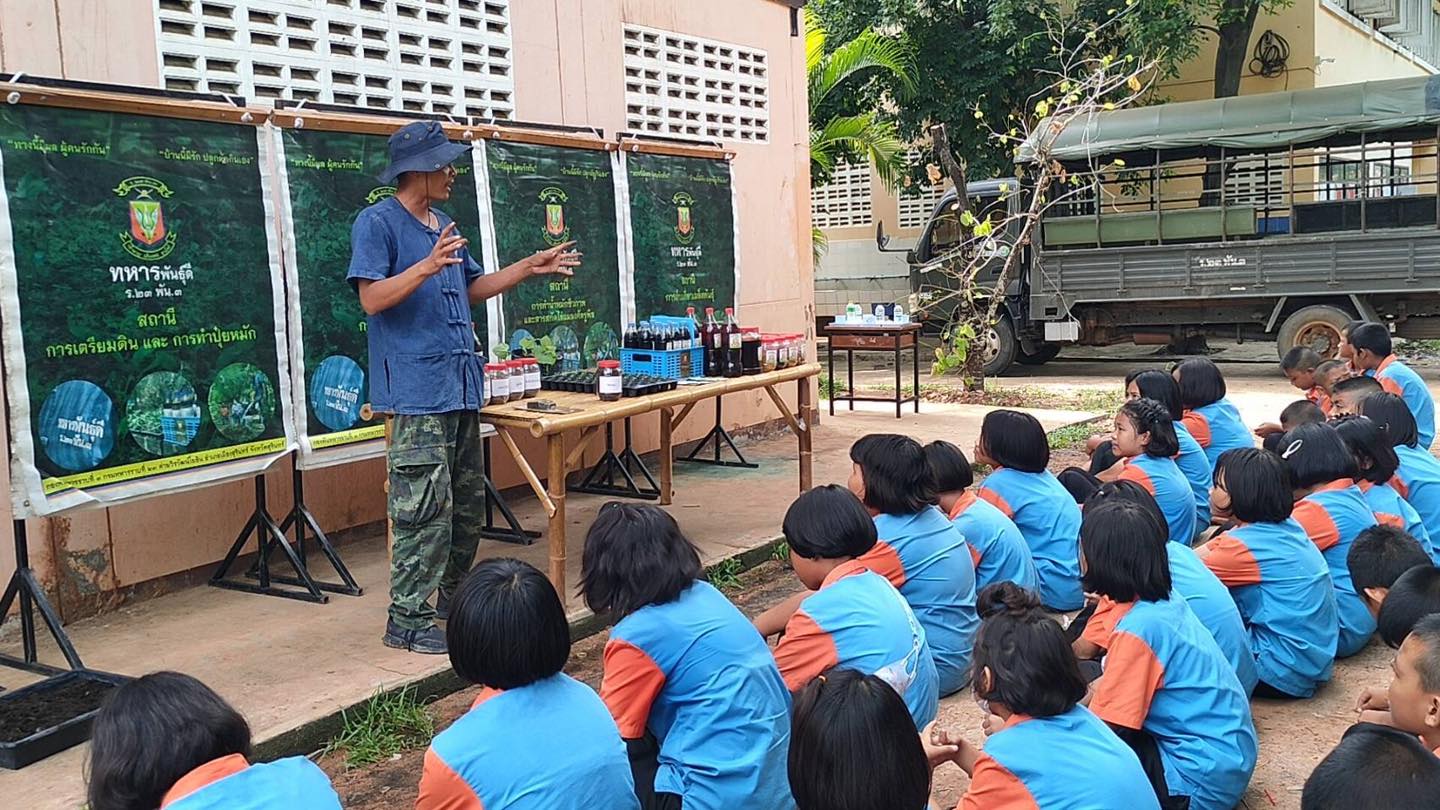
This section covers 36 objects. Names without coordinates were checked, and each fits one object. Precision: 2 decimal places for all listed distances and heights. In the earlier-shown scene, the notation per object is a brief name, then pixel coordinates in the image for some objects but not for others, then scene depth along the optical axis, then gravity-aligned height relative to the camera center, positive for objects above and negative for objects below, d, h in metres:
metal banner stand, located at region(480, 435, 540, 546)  6.02 -1.18
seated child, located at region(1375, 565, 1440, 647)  3.12 -0.91
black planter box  3.47 -1.23
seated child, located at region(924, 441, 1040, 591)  4.07 -0.92
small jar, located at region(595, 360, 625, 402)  4.93 -0.36
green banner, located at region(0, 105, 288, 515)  4.03 +0.07
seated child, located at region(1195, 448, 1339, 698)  3.69 -0.97
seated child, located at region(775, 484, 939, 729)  2.78 -0.78
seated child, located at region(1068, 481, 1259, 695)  3.30 -0.94
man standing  4.13 -0.19
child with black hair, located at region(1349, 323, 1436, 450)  6.27 -0.62
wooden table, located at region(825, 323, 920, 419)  9.52 -0.44
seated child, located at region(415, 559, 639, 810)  2.15 -0.78
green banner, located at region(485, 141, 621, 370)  6.11 +0.34
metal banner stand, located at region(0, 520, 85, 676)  3.92 -0.94
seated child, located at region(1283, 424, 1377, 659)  4.12 -0.86
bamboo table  4.50 -0.48
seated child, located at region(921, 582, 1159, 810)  2.25 -0.90
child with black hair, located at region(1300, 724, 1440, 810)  1.79 -0.80
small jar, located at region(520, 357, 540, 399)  5.09 -0.33
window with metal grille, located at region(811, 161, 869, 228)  18.09 +1.32
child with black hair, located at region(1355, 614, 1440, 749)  2.29 -0.83
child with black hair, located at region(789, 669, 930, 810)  1.93 -0.76
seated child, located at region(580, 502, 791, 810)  2.59 -0.84
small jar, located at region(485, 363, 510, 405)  4.82 -0.34
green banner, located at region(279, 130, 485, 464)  5.00 +0.14
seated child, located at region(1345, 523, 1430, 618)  3.75 -0.95
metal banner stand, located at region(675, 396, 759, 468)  7.95 -1.02
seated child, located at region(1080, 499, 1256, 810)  2.90 -1.03
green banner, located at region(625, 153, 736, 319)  6.99 +0.36
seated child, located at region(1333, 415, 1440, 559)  4.35 -0.75
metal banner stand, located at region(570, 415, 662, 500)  7.01 -1.10
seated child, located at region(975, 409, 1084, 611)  4.54 -0.84
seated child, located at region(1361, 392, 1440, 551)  4.86 -0.86
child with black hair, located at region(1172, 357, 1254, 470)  5.99 -0.73
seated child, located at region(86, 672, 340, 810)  1.82 -0.69
